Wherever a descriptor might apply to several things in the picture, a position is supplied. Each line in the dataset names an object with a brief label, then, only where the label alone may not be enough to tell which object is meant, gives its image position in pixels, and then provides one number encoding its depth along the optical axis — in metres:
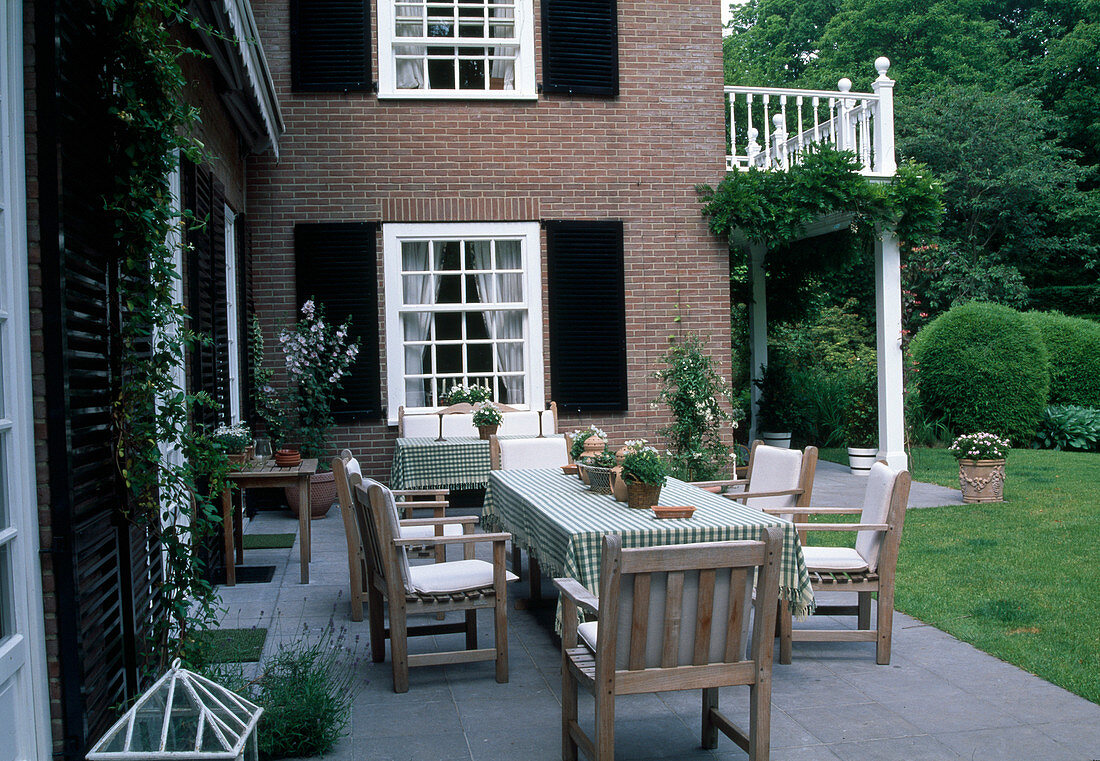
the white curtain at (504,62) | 9.61
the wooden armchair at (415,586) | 4.06
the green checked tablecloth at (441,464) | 8.27
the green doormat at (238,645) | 4.25
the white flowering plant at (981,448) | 9.09
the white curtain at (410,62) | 9.41
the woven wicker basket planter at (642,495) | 4.34
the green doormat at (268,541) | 7.31
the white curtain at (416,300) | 9.36
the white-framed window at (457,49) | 9.26
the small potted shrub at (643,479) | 4.30
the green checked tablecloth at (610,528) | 3.79
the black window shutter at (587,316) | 9.42
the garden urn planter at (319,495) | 8.48
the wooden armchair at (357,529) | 4.80
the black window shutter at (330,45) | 9.08
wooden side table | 5.96
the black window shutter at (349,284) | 9.14
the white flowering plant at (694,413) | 9.24
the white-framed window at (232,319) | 7.75
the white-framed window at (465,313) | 9.32
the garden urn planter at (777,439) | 12.62
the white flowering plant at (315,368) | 8.73
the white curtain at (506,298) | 9.45
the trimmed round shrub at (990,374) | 14.10
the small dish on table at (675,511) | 4.03
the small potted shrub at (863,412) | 13.66
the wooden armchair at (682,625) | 2.89
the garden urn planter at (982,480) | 9.11
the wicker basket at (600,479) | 4.78
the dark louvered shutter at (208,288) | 5.61
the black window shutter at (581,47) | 9.40
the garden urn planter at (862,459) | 11.47
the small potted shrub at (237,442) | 6.08
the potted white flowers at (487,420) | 8.35
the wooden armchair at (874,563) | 4.41
